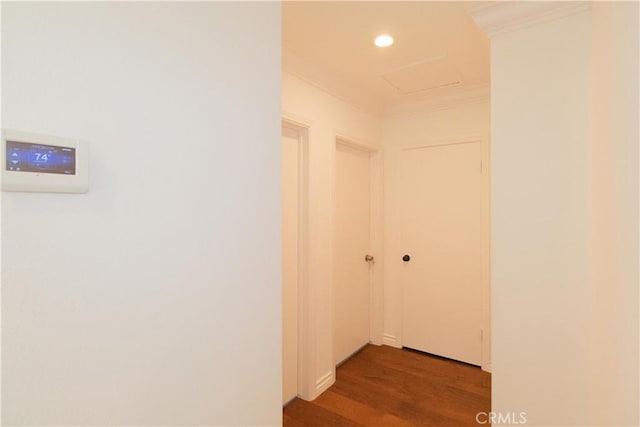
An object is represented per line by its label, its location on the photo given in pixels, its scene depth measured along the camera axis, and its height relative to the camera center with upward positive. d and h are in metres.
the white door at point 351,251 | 2.85 -0.35
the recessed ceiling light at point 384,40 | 1.95 +1.12
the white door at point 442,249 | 2.84 -0.33
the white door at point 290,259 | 2.29 -0.33
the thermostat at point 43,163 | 0.59 +0.11
